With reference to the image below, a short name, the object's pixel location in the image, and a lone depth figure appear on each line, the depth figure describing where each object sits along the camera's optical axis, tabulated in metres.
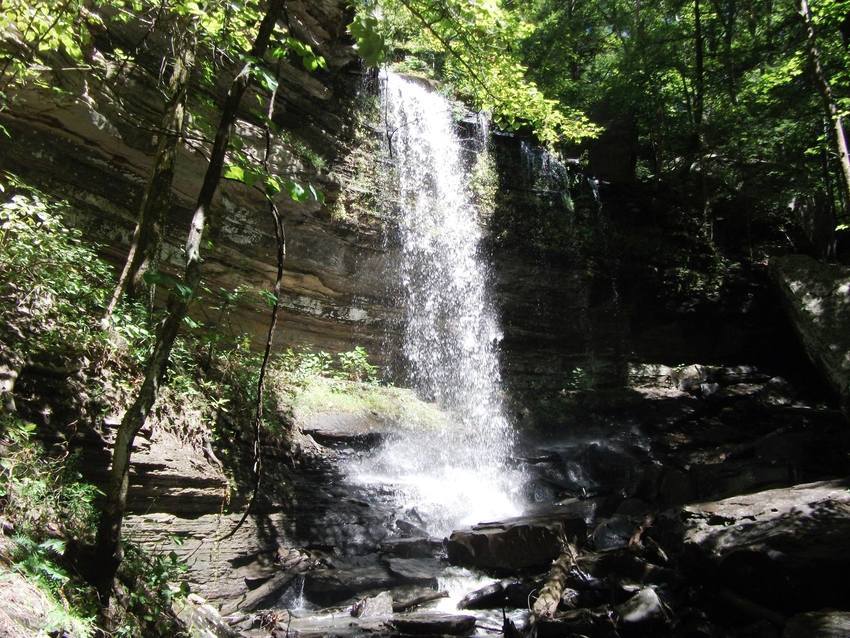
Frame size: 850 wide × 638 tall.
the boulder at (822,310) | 10.29
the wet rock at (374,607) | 5.59
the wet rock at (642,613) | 4.59
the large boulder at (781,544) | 4.54
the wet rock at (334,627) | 5.09
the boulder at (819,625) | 3.61
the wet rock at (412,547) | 7.09
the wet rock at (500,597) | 5.74
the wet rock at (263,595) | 5.62
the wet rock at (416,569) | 6.38
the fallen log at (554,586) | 5.02
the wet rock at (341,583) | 6.06
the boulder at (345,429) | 9.08
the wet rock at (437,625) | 5.11
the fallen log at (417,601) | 5.72
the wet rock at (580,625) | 4.61
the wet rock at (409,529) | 7.73
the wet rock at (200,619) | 3.85
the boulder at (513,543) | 6.54
